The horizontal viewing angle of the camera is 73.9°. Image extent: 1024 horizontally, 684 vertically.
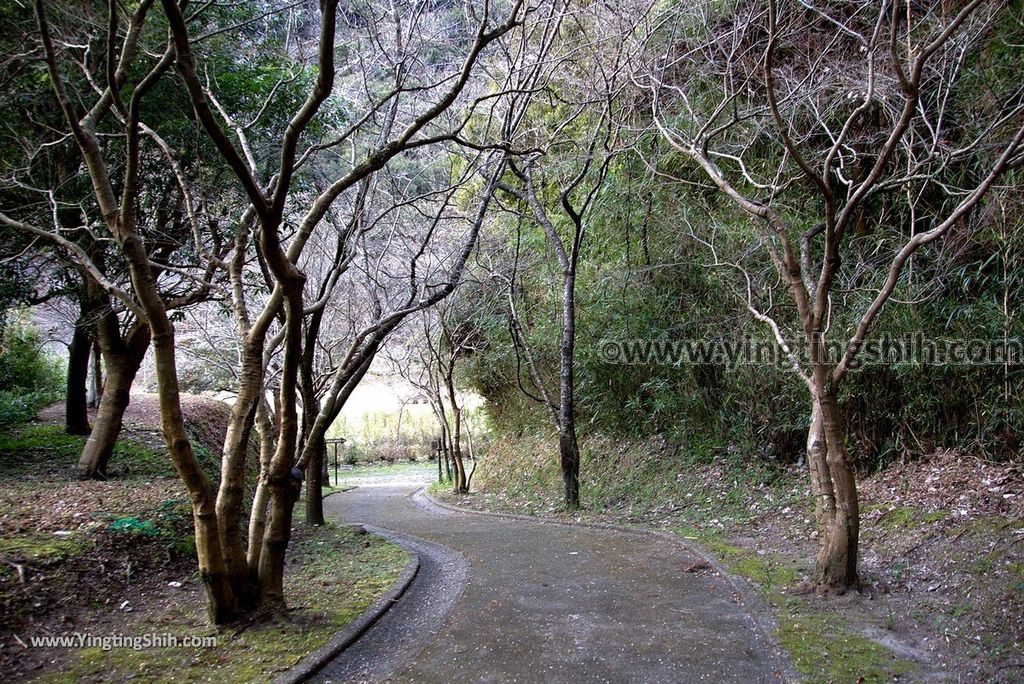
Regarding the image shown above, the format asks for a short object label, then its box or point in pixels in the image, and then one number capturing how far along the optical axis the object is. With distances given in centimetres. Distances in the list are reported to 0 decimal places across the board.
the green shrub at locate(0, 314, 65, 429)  1162
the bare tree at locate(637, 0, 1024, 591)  482
